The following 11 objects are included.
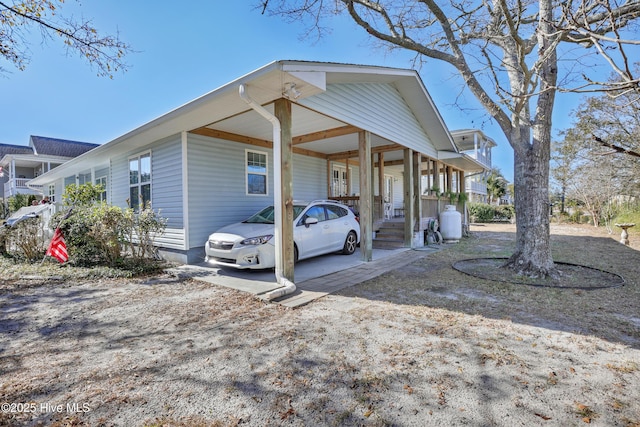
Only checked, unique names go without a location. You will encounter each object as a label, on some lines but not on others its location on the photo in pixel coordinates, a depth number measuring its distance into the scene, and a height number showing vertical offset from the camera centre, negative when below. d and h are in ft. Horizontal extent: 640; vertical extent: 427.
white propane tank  36.32 -2.12
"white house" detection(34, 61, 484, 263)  16.44 +6.11
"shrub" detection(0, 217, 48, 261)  24.94 -1.99
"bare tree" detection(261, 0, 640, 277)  16.85 +9.12
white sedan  18.80 -1.84
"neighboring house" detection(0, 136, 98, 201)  70.74 +14.05
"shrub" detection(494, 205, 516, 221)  79.41 -1.40
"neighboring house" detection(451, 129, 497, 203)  77.10 +17.07
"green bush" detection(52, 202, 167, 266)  21.39 -1.31
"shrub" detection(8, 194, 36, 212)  69.00 +3.14
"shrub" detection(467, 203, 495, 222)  78.12 -1.28
